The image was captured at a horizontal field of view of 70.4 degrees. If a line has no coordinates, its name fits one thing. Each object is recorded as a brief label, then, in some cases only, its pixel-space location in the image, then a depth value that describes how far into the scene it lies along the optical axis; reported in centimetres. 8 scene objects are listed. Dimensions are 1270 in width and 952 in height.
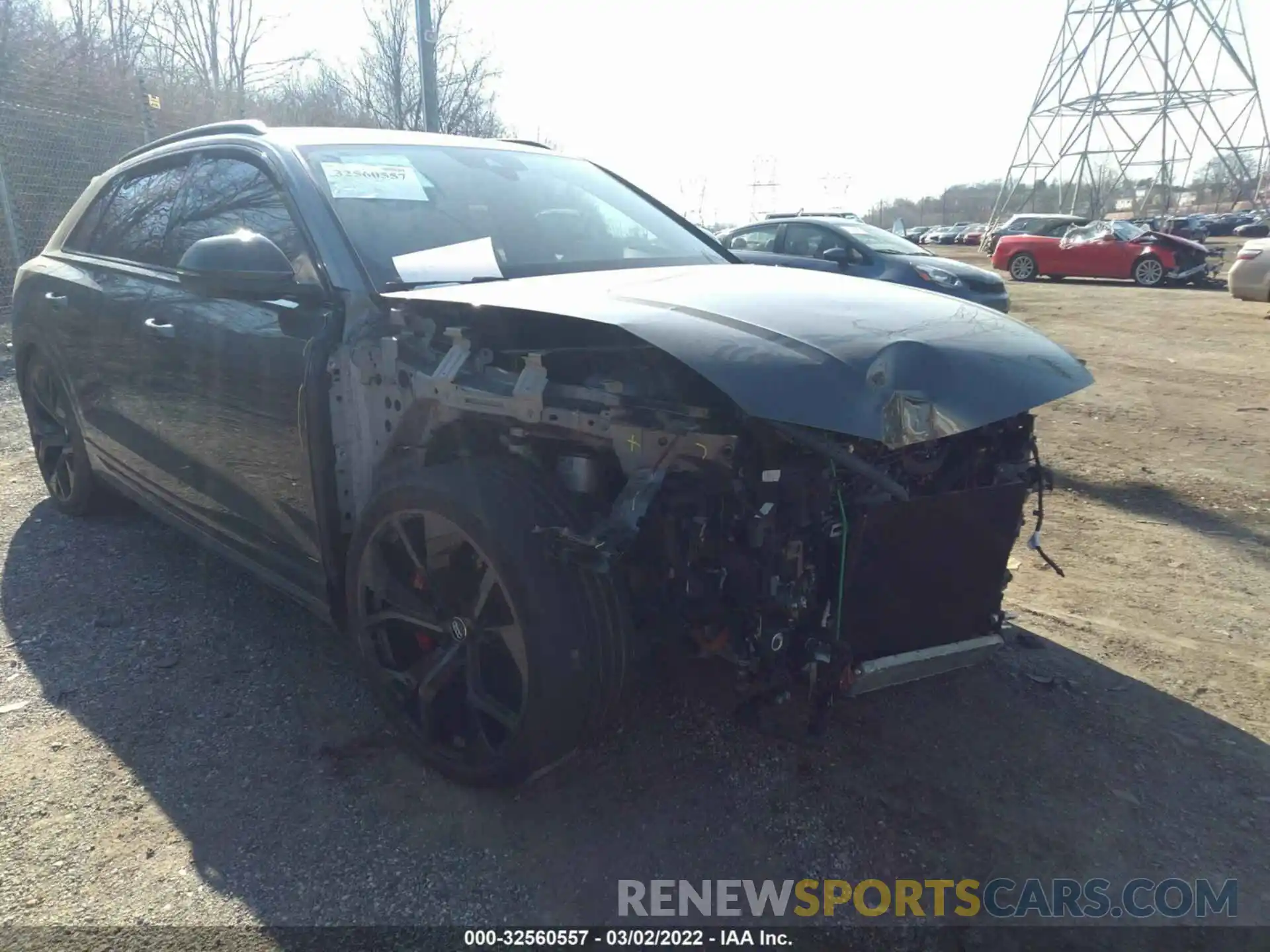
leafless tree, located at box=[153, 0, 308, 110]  2352
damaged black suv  214
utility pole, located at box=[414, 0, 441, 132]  1208
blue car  956
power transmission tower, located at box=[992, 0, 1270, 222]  4125
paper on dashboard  278
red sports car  1917
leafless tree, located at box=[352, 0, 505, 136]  2086
